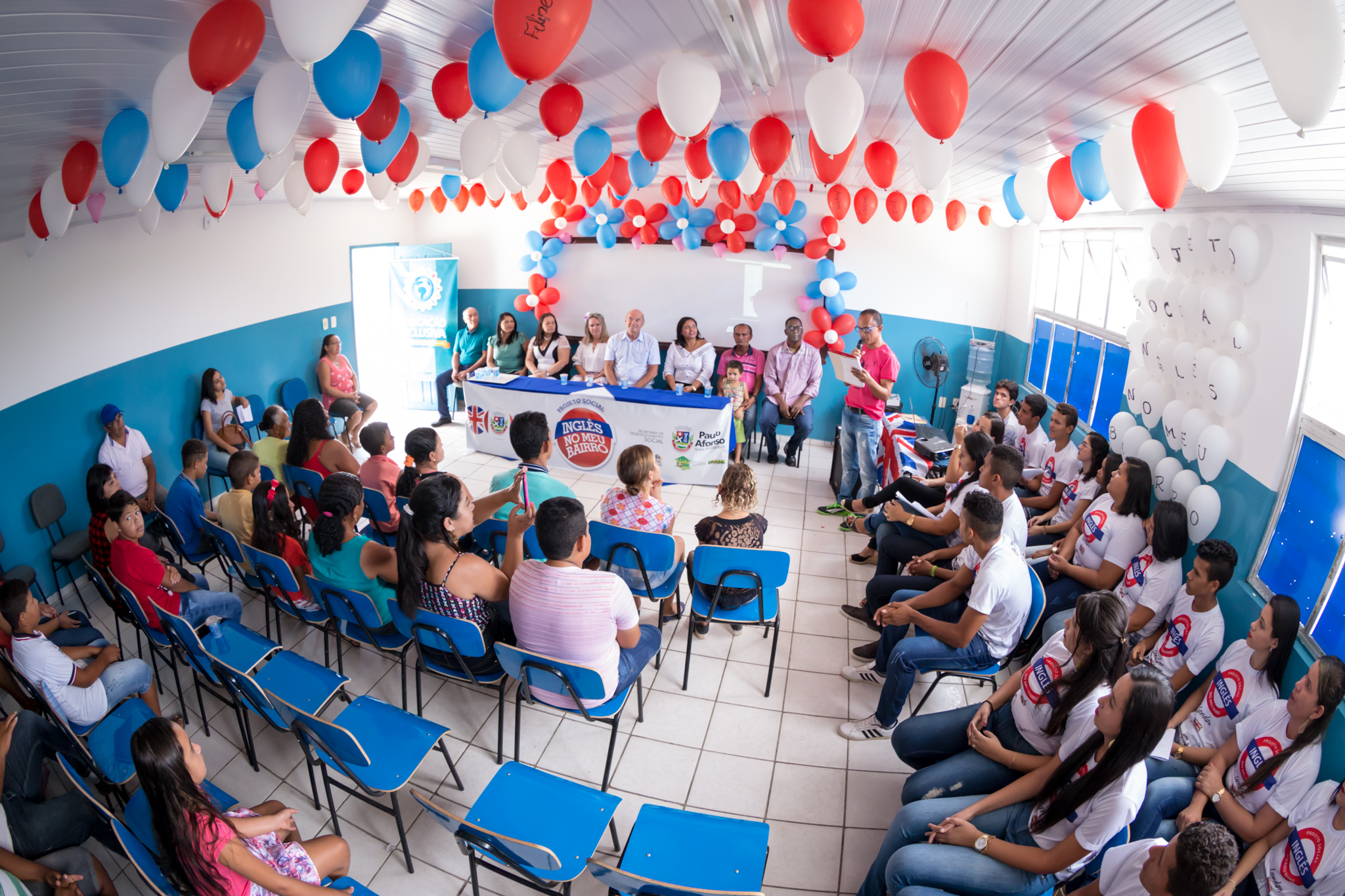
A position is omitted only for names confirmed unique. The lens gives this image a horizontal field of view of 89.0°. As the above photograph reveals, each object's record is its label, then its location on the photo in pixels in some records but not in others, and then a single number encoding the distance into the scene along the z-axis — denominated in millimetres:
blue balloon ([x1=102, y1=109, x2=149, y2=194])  2848
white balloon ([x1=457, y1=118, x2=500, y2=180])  3594
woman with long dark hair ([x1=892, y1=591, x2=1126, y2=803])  2451
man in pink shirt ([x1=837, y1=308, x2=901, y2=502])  5941
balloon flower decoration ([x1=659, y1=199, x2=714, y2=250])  7566
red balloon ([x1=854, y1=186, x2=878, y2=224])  5723
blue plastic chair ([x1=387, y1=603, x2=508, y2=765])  2855
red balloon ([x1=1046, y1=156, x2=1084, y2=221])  3584
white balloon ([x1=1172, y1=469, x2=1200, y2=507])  3654
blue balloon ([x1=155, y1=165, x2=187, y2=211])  3949
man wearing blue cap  4883
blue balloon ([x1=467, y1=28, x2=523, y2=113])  2449
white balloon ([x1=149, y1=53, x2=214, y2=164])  2246
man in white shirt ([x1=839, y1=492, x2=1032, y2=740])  3057
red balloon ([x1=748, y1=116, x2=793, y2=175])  3553
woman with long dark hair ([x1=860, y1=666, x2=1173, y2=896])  2086
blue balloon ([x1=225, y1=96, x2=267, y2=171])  2910
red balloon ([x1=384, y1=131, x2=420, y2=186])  4172
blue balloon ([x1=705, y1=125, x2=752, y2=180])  3887
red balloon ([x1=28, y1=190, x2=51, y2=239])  3873
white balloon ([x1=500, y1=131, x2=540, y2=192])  3762
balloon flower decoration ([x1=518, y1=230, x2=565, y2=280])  8289
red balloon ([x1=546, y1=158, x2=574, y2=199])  5043
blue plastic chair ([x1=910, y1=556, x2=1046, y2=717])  3199
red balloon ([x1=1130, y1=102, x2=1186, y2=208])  2439
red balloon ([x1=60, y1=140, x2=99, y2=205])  3246
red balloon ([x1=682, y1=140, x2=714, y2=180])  4245
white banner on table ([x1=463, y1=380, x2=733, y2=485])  6328
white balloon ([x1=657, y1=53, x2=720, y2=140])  2693
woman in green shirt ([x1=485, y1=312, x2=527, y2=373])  7949
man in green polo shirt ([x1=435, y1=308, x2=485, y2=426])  8172
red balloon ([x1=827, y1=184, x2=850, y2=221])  5617
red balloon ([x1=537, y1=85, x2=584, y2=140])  3080
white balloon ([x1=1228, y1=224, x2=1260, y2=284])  3393
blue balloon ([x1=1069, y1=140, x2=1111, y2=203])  3186
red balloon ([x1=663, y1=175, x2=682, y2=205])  6551
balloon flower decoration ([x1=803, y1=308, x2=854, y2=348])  7441
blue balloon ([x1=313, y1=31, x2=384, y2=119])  2465
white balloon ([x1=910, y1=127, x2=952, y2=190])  3215
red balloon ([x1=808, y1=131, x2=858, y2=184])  3793
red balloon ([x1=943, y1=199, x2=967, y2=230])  5832
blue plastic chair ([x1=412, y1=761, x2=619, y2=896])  2061
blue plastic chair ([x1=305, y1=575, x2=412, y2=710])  3121
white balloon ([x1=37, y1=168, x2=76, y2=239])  3498
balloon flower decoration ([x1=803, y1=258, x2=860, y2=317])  7402
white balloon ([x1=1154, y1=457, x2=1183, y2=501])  3828
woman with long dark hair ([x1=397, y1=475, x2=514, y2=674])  2852
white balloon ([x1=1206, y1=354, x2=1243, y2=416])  3451
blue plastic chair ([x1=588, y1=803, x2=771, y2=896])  2016
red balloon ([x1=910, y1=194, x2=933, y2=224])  5590
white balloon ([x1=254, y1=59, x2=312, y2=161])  2414
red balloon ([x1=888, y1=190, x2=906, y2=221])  5691
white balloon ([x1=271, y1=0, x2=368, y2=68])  1694
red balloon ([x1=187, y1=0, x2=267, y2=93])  1930
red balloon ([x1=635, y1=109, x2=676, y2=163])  3658
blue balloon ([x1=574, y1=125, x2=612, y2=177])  3977
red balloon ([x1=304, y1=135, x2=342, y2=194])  4000
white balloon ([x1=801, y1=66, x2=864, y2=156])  2400
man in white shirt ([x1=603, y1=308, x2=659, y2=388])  7480
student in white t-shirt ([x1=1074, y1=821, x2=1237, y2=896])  1691
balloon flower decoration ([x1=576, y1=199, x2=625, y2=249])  7867
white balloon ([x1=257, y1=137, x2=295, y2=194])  3631
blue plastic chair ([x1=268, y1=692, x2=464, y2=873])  2357
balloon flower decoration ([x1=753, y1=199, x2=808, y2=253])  7293
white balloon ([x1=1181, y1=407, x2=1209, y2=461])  3629
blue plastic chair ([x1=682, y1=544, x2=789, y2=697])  3381
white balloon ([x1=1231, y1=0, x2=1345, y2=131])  1345
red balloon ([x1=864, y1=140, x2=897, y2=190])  3873
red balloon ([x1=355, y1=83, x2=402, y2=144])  3166
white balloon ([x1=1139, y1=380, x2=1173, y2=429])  4121
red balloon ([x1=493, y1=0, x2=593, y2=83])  1843
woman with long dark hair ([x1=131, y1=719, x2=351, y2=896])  1811
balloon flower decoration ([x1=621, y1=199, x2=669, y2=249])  7664
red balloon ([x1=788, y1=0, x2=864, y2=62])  1823
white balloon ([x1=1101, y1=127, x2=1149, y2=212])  2787
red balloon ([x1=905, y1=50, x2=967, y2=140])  2271
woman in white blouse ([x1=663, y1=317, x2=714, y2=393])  7355
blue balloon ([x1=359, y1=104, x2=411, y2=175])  3486
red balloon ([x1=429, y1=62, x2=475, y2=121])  2902
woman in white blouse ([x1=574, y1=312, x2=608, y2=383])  7516
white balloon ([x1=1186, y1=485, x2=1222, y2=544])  3463
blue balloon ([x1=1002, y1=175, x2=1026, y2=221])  4578
